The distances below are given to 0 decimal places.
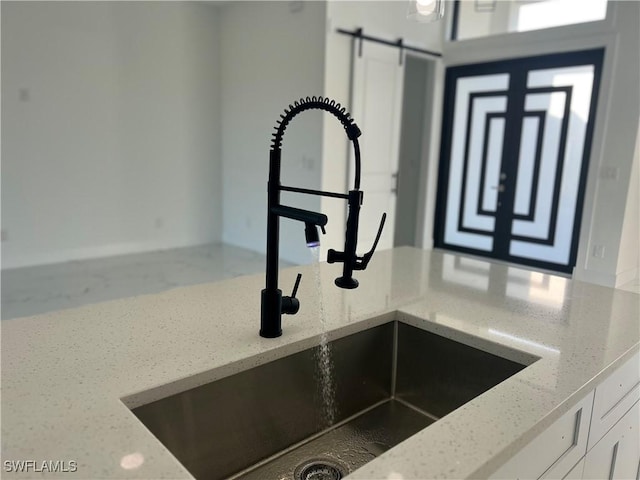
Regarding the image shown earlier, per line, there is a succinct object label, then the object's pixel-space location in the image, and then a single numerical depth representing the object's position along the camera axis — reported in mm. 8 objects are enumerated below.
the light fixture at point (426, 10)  1948
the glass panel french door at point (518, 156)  4996
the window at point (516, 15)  4793
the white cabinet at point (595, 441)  855
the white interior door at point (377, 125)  4977
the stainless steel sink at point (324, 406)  962
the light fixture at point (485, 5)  5594
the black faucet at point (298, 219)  927
